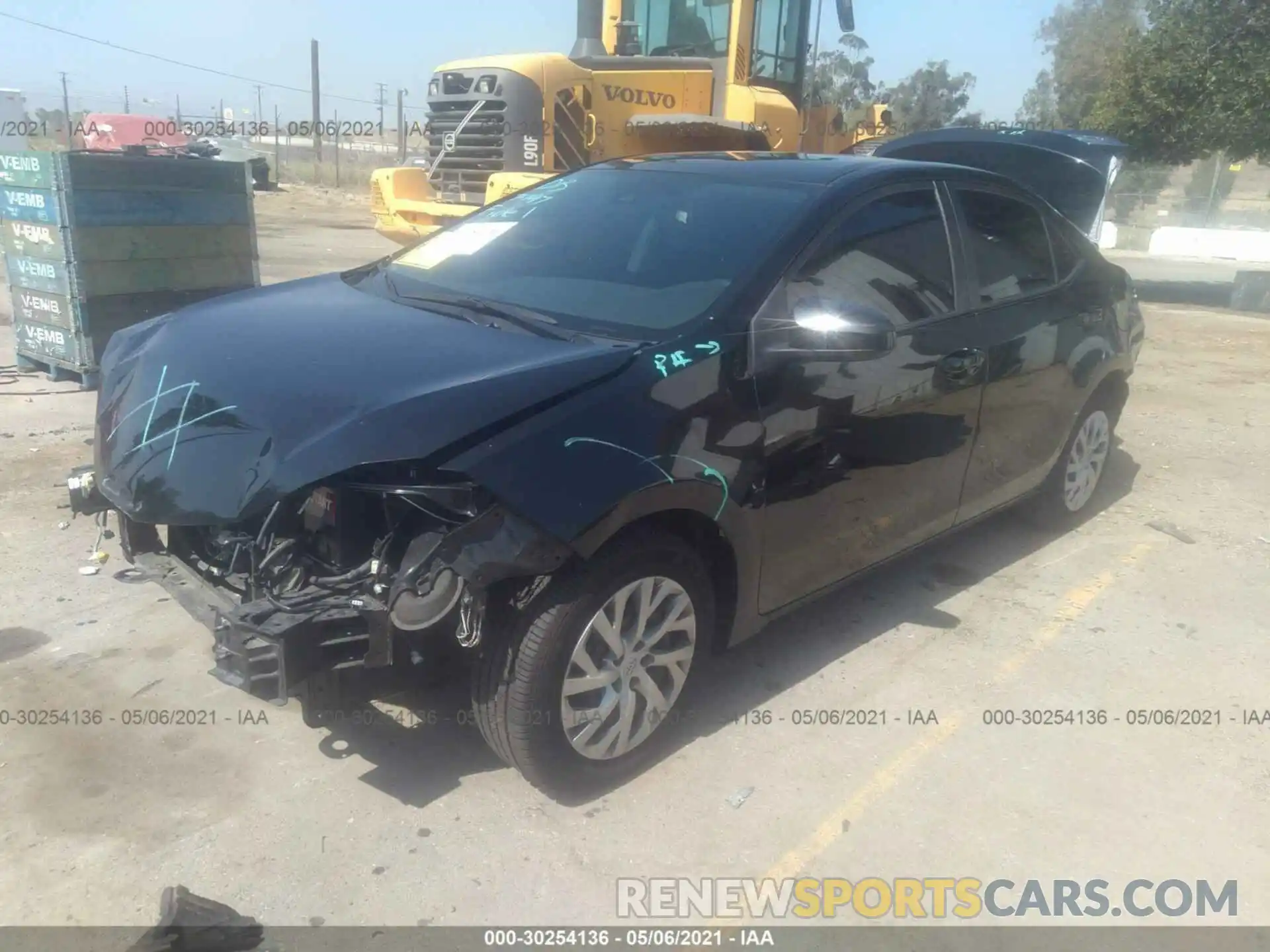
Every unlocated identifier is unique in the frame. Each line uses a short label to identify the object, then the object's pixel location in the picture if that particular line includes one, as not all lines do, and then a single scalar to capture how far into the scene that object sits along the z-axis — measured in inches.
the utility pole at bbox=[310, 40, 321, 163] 1476.3
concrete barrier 1029.8
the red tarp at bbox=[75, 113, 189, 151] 1221.7
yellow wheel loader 362.9
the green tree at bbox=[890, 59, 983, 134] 1579.7
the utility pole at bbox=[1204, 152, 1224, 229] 1088.0
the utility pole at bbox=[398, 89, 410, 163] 1576.9
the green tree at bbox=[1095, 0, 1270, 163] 566.3
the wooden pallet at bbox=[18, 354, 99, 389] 275.6
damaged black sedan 101.1
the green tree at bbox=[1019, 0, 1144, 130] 1717.5
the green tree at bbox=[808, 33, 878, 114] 1496.1
